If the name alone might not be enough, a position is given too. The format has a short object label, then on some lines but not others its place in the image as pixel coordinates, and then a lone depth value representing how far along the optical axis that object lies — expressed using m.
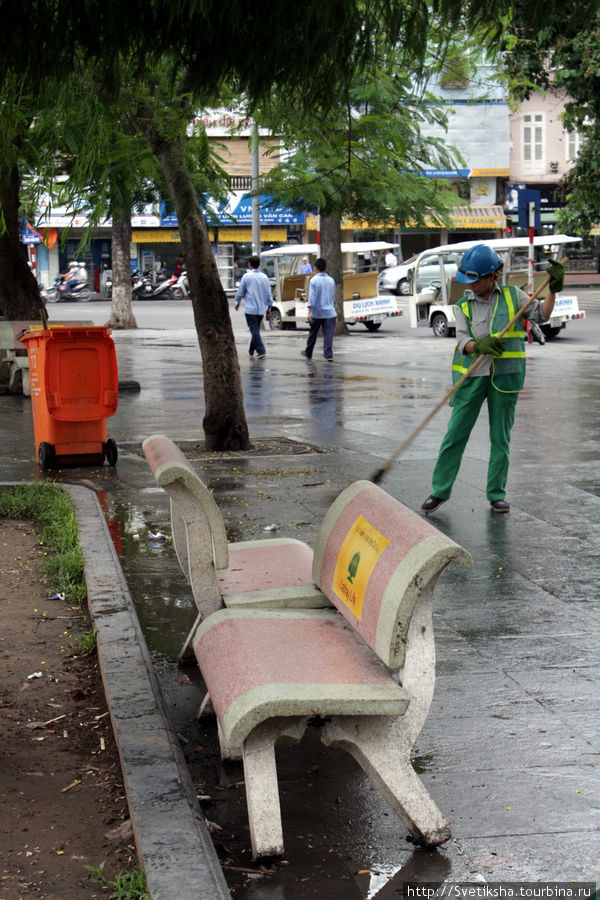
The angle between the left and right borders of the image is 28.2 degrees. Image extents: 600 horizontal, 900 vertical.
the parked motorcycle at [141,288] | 52.12
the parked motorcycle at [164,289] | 52.03
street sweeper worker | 7.89
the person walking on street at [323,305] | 21.69
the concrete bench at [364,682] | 3.30
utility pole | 33.16
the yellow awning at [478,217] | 56.72
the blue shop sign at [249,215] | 55.16
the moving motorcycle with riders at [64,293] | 51.19
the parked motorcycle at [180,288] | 50.53
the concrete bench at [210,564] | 4.29
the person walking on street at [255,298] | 22.86
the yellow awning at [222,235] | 57.25
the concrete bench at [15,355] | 16.56
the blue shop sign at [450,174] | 55.40
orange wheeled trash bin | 9.98
